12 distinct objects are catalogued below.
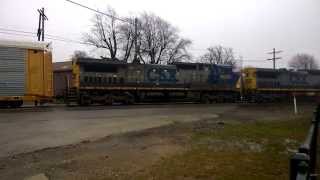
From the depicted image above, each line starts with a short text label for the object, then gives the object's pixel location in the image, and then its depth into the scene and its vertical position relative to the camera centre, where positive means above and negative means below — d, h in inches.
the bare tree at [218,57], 2183.2 +304.5
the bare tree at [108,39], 1428.7 +309.5
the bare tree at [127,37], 1422.4 +318.2
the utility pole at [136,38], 1386.5 +309.4
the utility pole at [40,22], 893.1 +267.3
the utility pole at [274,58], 1886.9 +251.1
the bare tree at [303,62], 2855.3 +340.5
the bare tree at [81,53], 1686.9 +267.3
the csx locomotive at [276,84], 892.3 +16.1
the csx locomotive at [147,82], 666.4 +18.2
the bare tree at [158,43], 1460.2 +302.3
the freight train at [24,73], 522.2 +34.8
